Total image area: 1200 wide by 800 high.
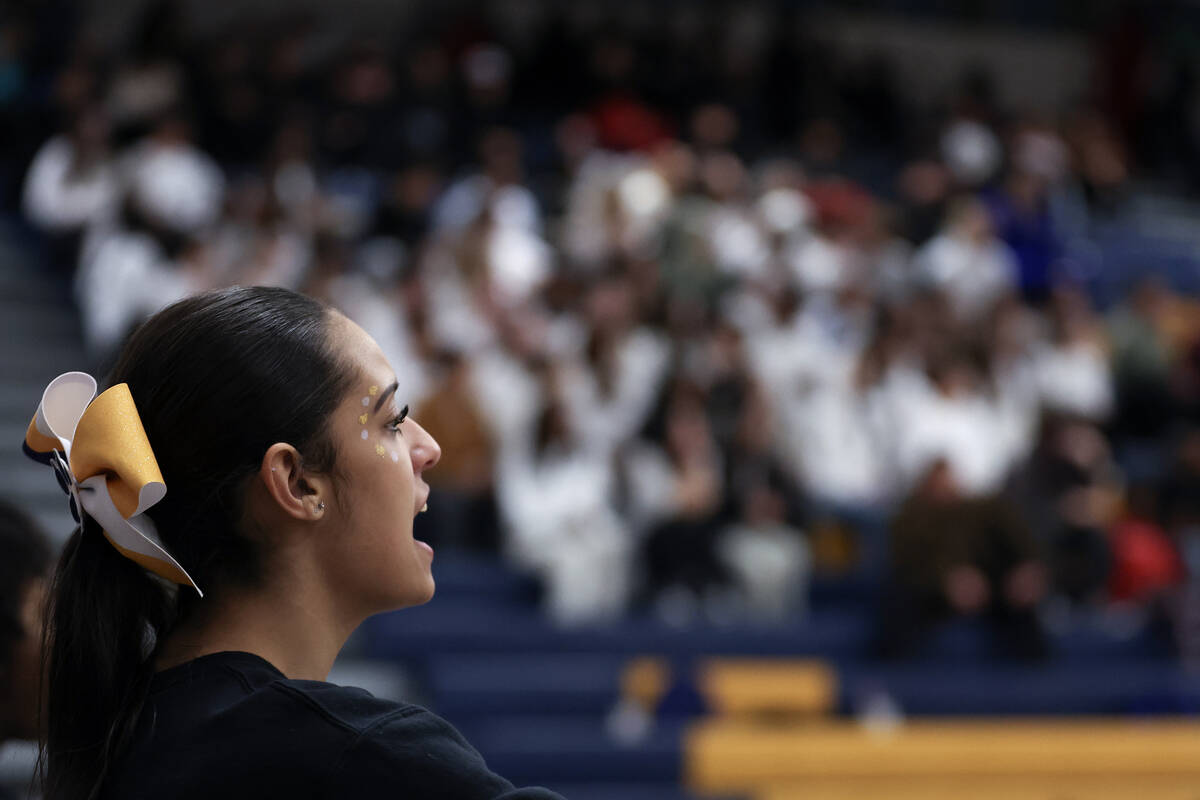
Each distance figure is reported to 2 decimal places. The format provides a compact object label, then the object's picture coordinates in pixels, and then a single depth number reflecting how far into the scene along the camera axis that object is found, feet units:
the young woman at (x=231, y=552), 8.13
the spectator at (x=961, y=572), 44.98
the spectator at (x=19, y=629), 13.82
